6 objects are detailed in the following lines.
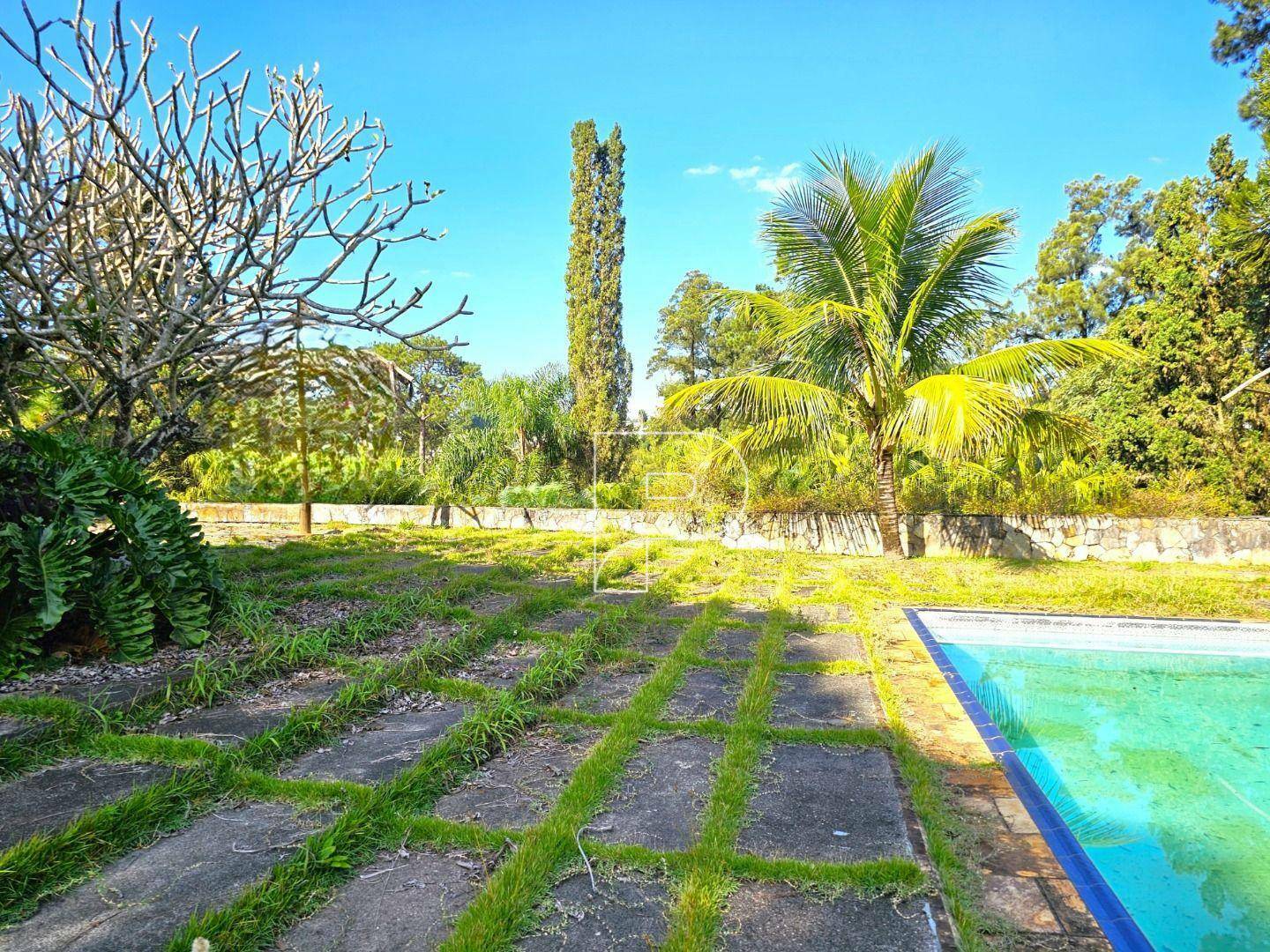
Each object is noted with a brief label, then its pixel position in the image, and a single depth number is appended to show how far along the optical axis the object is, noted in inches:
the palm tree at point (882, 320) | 306.8
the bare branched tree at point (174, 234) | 171.9
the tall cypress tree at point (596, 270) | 788.6
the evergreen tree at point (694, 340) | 1037.8
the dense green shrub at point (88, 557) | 149.4
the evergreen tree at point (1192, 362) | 385.4
